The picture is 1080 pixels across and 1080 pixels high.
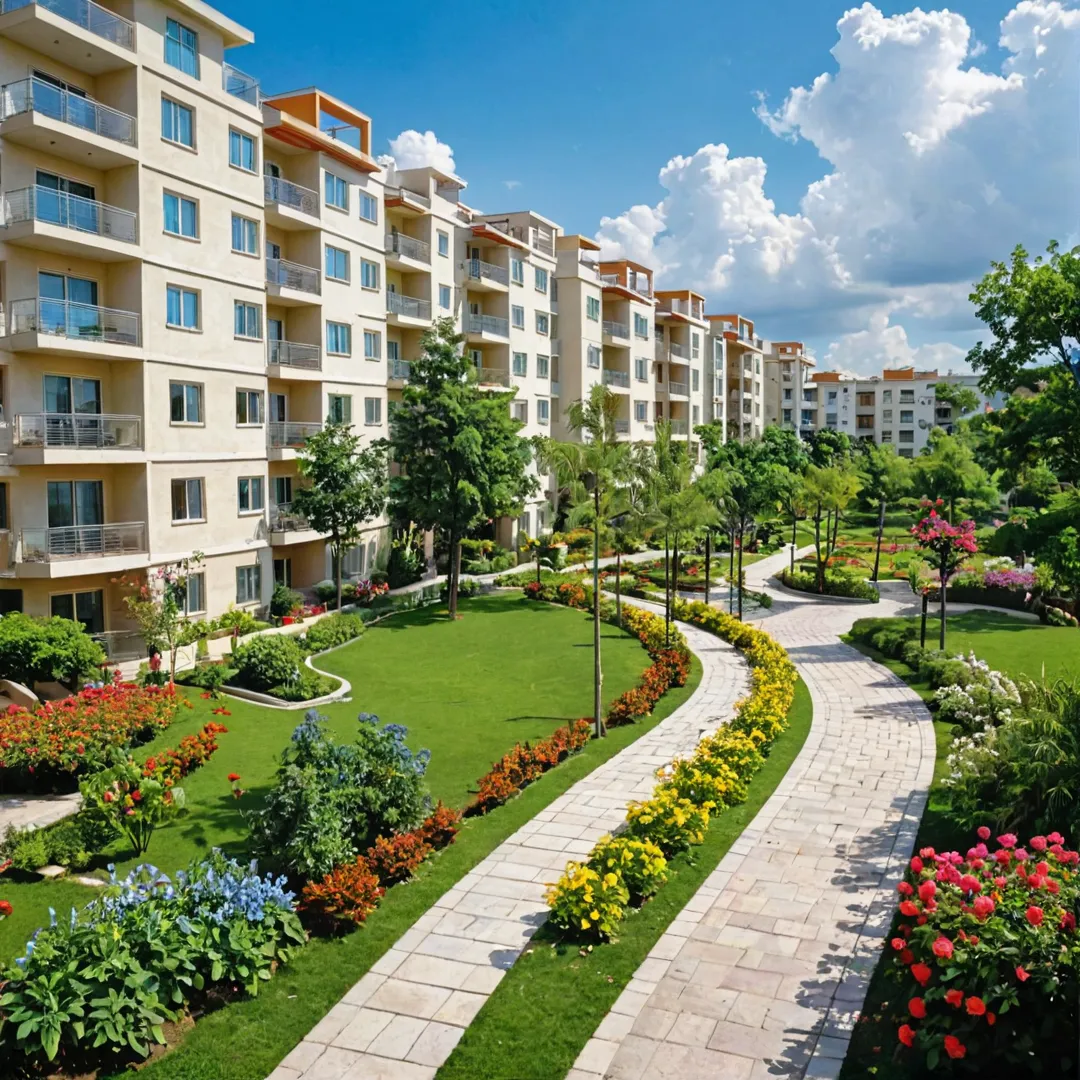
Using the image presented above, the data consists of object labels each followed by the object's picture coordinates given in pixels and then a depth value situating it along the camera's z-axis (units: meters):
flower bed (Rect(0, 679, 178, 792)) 15.85
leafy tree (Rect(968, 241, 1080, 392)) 20.41
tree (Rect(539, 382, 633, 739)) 19.48
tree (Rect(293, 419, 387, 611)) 30.47
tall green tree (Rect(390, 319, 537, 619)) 31.80
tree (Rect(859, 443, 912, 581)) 52.25
